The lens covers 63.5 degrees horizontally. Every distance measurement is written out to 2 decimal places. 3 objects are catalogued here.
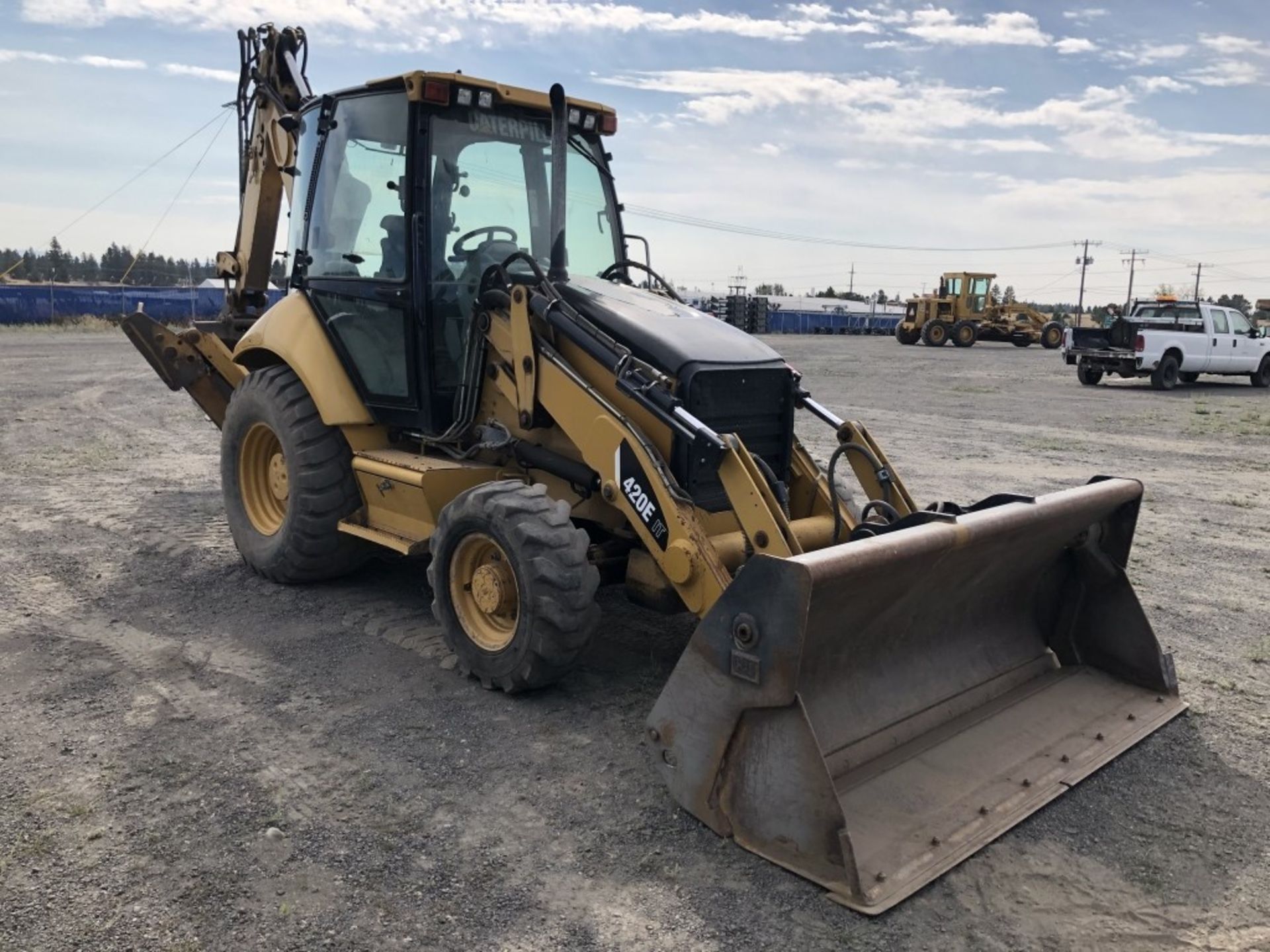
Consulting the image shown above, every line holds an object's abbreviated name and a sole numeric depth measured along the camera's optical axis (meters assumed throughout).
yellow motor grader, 39.78
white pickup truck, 21.59
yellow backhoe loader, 3.50
